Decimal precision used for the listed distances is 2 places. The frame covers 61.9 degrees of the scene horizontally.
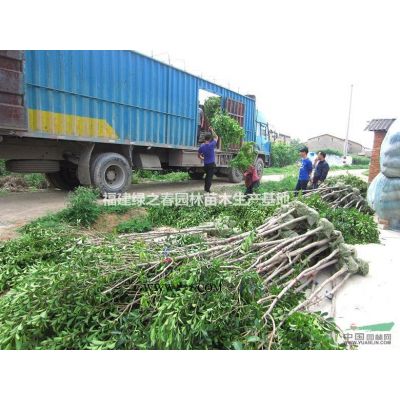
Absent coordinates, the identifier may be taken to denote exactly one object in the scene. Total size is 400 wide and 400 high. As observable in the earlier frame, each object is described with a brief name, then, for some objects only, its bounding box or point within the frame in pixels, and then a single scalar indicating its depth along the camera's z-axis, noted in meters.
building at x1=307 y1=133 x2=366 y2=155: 50.11
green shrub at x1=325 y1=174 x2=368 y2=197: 6.81
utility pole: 20.70
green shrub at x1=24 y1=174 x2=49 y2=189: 9.17
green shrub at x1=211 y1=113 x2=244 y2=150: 9.70
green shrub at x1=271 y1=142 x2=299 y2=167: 26.36
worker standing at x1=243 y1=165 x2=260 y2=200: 7.30
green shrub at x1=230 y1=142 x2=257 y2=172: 8.10
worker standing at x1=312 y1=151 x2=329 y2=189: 7.33
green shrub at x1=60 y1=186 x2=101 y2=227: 4.84
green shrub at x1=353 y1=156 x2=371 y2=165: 34.76
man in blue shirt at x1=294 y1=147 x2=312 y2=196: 7.21
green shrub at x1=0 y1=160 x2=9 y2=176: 10.43
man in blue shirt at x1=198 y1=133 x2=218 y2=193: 7.91
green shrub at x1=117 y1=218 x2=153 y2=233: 4.70
